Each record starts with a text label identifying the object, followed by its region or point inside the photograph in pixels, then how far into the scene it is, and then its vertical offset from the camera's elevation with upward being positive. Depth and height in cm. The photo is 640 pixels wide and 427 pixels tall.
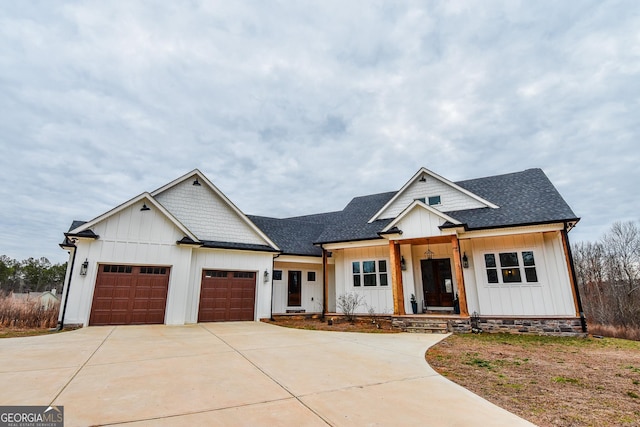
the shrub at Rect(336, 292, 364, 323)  1345 -95
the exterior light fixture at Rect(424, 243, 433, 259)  1300 +129
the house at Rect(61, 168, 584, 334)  1055 +105
